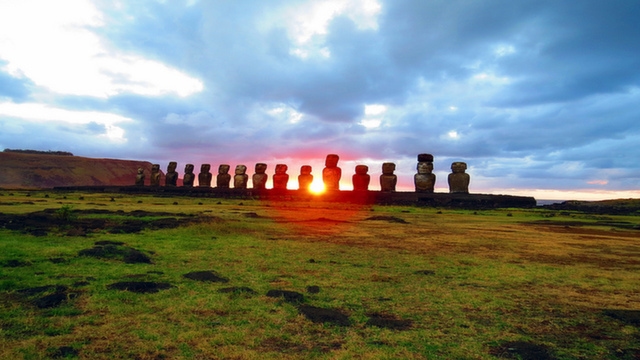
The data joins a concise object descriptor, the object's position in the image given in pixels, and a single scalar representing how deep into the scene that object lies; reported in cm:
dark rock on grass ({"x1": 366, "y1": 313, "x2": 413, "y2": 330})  435
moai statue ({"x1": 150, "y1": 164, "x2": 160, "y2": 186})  4819
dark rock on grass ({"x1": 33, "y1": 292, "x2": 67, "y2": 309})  464
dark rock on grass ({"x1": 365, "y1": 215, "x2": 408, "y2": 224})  1717
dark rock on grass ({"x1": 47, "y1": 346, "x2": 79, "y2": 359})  342
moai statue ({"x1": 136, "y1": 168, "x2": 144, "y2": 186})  4987
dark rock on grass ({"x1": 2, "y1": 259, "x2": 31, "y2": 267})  643
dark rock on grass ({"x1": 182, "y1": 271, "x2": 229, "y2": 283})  615
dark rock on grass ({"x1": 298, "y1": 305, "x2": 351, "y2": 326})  446
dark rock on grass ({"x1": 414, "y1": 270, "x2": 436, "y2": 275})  702
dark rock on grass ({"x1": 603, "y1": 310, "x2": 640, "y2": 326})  472
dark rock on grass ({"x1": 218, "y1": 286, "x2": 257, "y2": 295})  550
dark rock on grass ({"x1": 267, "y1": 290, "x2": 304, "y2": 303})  521
